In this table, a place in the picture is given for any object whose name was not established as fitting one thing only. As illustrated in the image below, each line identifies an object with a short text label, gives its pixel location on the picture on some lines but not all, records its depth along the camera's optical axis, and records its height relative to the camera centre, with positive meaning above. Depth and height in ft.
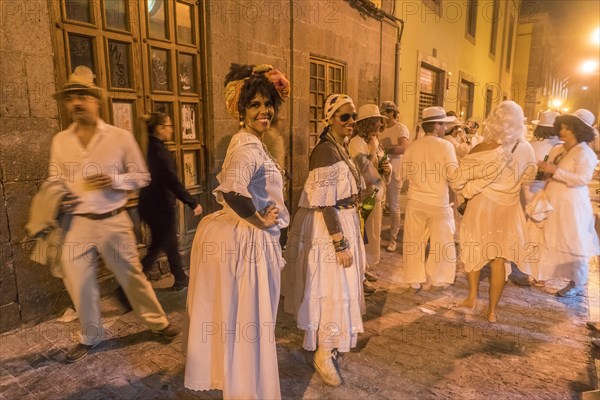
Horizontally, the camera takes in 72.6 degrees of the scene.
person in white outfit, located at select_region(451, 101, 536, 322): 11.85 -1.60
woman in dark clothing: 12.84 -1.75
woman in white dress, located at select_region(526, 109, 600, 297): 13.62 -2.50
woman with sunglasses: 9.43 -2.60
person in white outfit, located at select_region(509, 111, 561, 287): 16.76 -0.08
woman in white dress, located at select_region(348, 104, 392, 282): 13.00 -0.72
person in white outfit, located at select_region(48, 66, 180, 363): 9.52 -1.41
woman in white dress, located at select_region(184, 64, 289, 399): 7.57 -2.33
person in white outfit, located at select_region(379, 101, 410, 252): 19.94 -0.46
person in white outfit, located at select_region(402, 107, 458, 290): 13.53 -2.14
